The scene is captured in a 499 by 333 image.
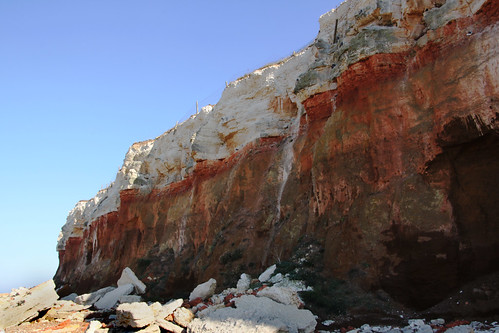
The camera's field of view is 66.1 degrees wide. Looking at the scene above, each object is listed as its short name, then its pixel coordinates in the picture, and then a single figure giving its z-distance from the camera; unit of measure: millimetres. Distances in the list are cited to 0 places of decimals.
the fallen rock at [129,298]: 19422
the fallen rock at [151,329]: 10900
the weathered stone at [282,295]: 10297
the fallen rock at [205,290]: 14523
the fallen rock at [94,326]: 12242
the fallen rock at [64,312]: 15662
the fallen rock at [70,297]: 25525
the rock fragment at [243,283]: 13825
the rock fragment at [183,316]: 10973
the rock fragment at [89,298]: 21391
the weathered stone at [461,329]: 7281
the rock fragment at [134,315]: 11336
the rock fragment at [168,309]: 11934
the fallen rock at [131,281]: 21422
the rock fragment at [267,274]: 13227
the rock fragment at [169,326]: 10634
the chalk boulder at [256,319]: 8828
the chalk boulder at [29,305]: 14812
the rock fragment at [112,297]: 19156
